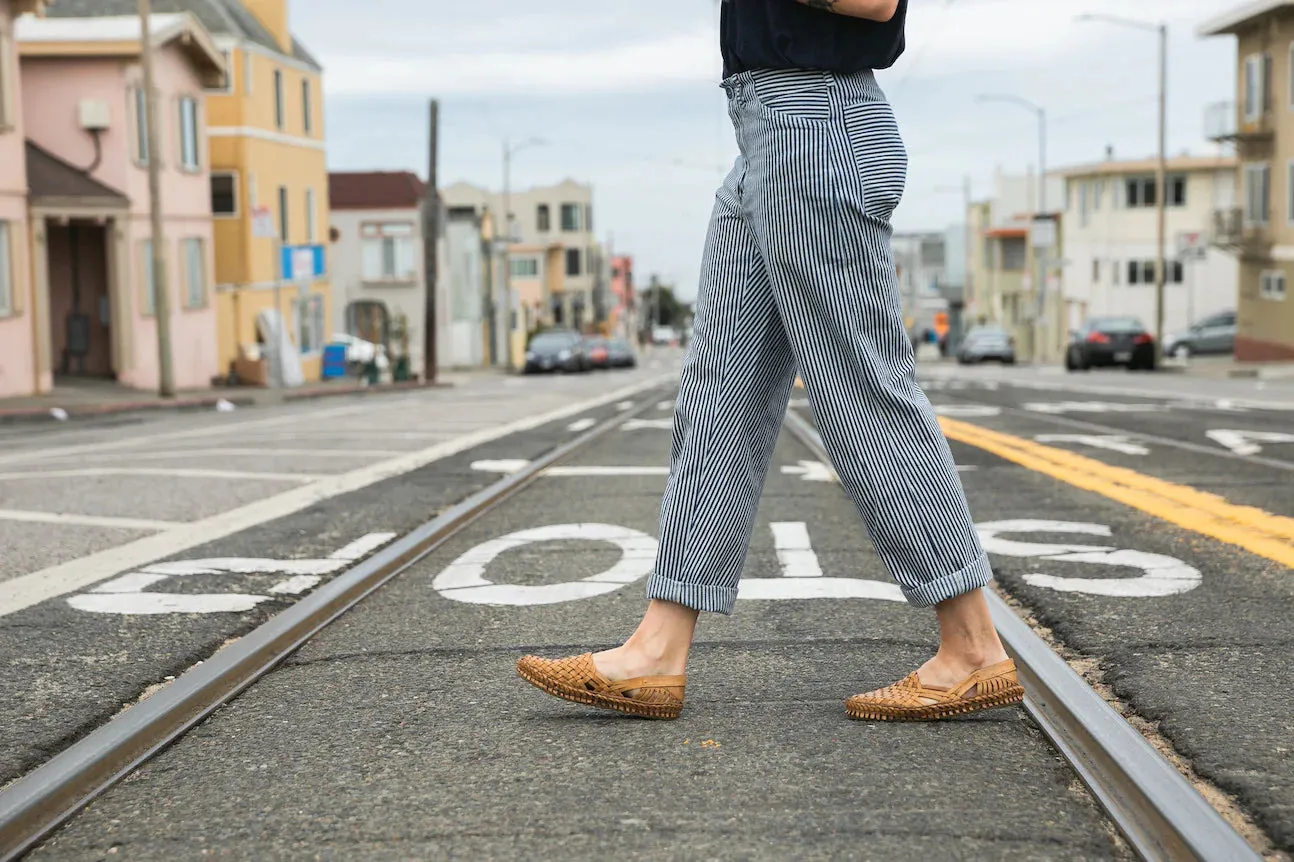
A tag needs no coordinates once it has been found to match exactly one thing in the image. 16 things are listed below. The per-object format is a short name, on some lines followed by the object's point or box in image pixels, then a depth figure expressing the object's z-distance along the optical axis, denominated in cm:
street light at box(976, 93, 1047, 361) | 6197
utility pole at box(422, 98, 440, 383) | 4159
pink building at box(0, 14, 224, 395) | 3053
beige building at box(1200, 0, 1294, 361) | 4216
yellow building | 3925
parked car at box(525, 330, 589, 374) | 5194
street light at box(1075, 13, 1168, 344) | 4213
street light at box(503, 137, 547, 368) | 6328
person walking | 343
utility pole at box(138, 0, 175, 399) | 2612
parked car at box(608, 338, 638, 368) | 6038
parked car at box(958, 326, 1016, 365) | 5581
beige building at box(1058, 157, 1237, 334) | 6600
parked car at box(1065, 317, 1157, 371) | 3872
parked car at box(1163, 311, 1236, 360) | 5534
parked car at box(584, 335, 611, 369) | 5978
